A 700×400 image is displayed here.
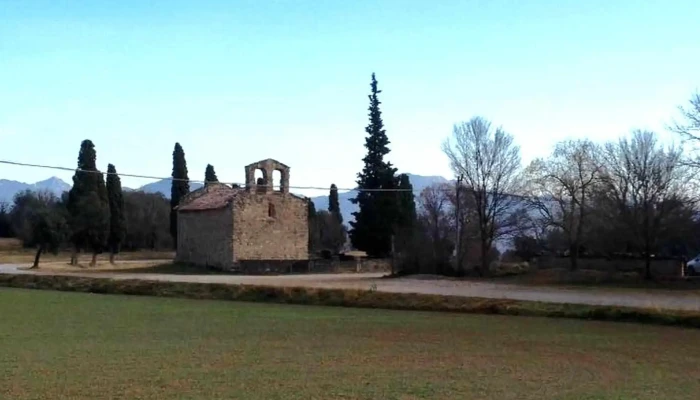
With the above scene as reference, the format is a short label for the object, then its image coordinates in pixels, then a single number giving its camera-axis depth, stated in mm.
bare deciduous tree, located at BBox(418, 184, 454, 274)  50459
